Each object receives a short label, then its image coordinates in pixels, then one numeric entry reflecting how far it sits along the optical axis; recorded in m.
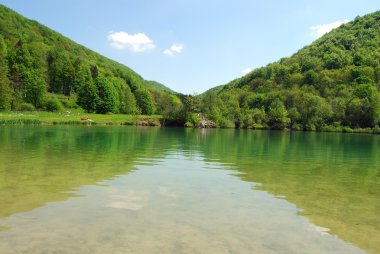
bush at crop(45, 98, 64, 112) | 110.81
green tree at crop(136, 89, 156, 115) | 162.75
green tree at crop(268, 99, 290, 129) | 115.31
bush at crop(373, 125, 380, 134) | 102.25
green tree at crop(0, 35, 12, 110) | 86.50
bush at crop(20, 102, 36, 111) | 98.88
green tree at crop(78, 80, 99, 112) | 123.56
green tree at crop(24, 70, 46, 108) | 109.19
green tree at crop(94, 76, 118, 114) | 125.06
